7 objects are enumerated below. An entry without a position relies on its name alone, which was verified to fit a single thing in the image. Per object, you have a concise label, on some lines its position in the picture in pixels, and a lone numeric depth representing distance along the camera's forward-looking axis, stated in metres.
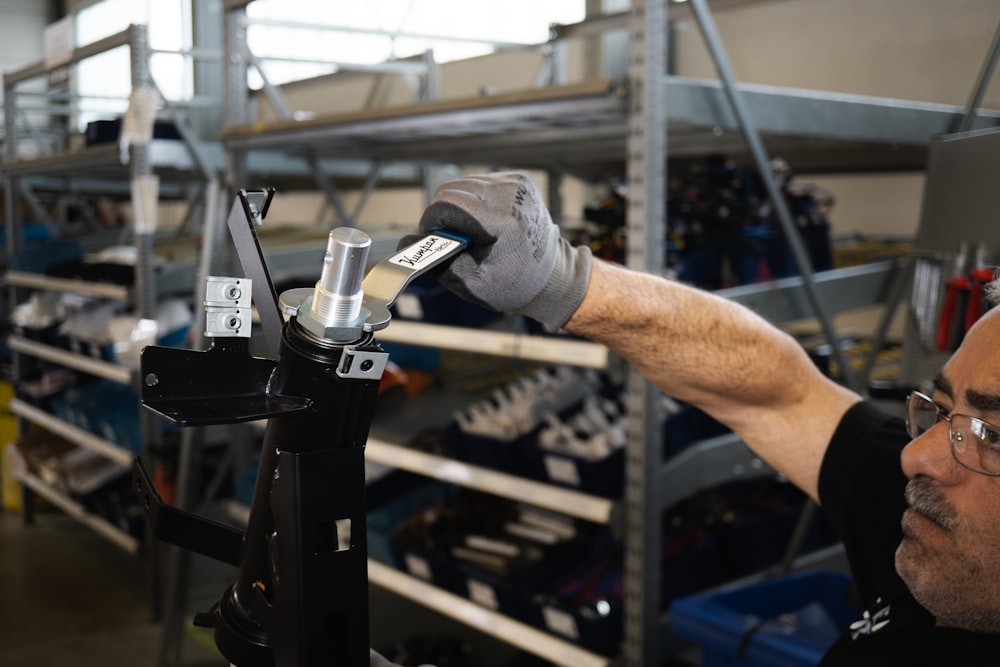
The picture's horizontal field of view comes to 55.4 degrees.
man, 1.04
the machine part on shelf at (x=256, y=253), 0.75
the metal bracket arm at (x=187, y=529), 0.77
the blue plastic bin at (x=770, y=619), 1.86
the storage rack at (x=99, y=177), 3.43
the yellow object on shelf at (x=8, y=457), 5.14
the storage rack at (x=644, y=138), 1.95
